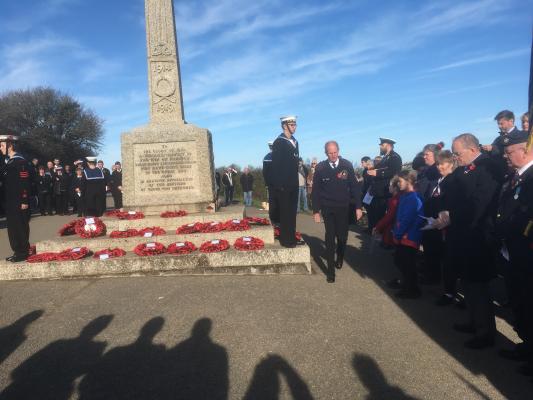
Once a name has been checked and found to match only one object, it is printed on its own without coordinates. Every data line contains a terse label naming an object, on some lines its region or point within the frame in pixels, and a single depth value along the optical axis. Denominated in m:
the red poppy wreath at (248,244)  5.93
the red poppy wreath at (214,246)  5.85
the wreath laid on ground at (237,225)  6.60
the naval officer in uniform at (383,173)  8.02
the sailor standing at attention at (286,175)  6.04
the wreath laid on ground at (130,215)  7.21
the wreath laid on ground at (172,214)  7.22
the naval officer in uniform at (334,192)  5.63
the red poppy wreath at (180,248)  5.92
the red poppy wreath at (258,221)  7.46
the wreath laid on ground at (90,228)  6.71
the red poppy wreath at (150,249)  5.91
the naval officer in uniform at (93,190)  10.29
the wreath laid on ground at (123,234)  6.51
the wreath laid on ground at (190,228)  6.62
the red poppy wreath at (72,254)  5.80
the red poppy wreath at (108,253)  5.85
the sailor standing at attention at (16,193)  6.21
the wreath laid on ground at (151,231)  6.56
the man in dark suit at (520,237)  2.81
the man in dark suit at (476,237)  3.40
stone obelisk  7.46
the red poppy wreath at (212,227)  6.63
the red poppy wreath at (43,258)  5.80
